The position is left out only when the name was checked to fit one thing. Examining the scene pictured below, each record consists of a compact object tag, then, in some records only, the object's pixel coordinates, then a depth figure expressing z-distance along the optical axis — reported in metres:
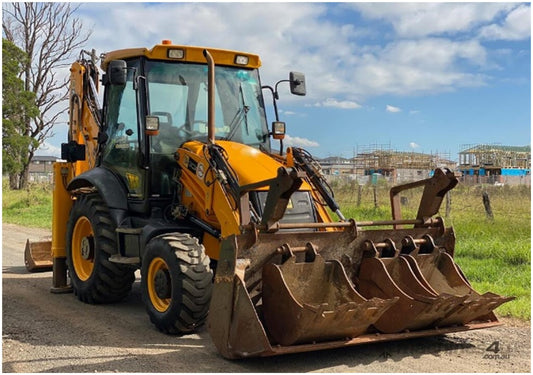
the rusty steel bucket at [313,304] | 5.02
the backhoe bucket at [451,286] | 5.72
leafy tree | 30.62
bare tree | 36.38
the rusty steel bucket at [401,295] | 5.46
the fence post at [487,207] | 14.70
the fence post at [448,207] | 15.77
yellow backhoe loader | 5.32
